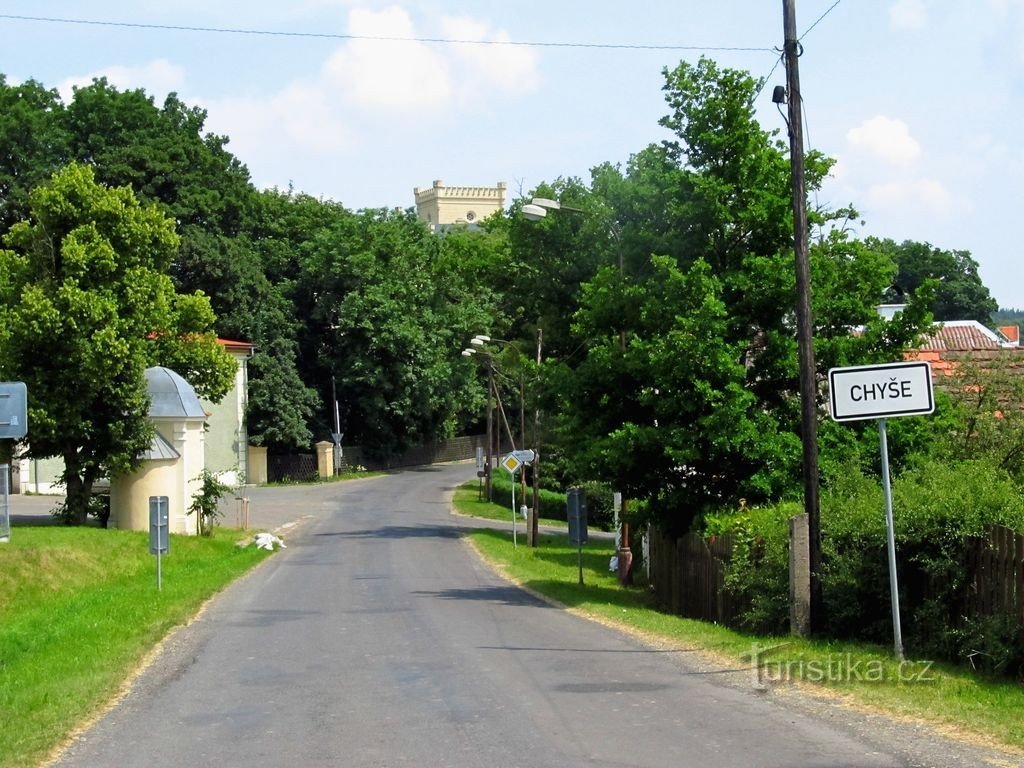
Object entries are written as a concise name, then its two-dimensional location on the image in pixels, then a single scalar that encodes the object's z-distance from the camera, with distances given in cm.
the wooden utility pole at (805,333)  1517
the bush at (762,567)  1599
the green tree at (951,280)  9700
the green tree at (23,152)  6159
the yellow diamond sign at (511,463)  4012
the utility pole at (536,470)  3842
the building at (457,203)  15812
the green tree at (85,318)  3506
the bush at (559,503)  5231
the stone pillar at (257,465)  7169
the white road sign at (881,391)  1245
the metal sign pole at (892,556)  1211
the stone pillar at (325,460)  7300
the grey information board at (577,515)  2583
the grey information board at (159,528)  2519
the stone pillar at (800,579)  1513
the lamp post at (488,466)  6022
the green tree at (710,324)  2089
